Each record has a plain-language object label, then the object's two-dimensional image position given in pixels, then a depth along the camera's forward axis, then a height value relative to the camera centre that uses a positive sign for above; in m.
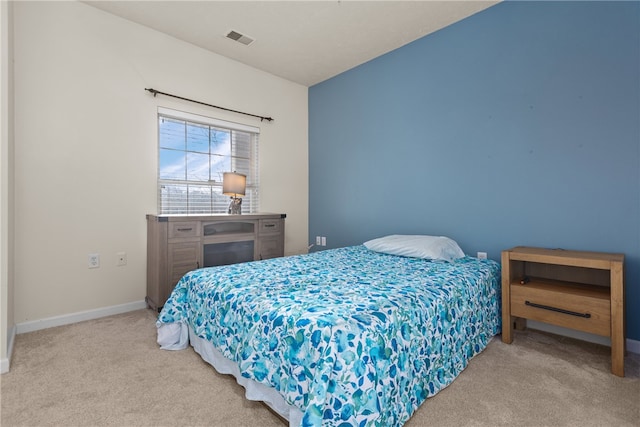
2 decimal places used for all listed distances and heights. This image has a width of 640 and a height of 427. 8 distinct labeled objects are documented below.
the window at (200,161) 3.10 +0.59
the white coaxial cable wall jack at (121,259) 2.77 -0.39
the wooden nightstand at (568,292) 1.71 -0.48
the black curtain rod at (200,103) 2.92 +1.17
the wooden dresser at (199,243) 2.64 -0.27
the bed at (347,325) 1.11 -0.51
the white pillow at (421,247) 2.39 -0.27
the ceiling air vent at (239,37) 2.98 +1.74
